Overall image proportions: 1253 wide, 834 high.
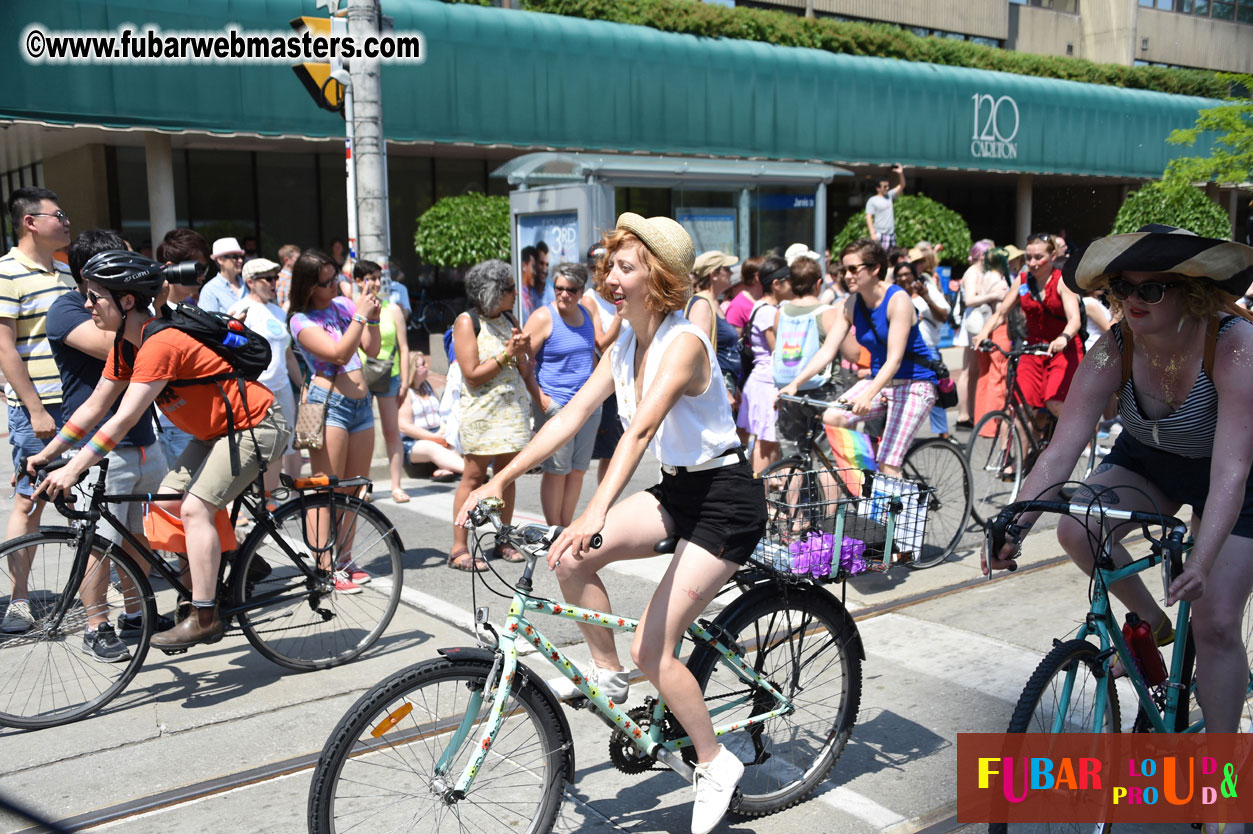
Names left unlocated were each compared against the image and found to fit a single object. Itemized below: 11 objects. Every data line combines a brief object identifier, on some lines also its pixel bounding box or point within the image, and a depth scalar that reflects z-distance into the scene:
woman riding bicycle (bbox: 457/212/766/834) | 3.11
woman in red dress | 7.45
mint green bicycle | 2.83
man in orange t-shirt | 4.25
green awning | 14.56
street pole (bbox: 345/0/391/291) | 9.00
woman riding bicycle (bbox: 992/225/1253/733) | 2.96
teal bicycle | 2.79
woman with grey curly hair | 6.25
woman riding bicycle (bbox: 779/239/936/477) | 6.04
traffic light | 8.76
